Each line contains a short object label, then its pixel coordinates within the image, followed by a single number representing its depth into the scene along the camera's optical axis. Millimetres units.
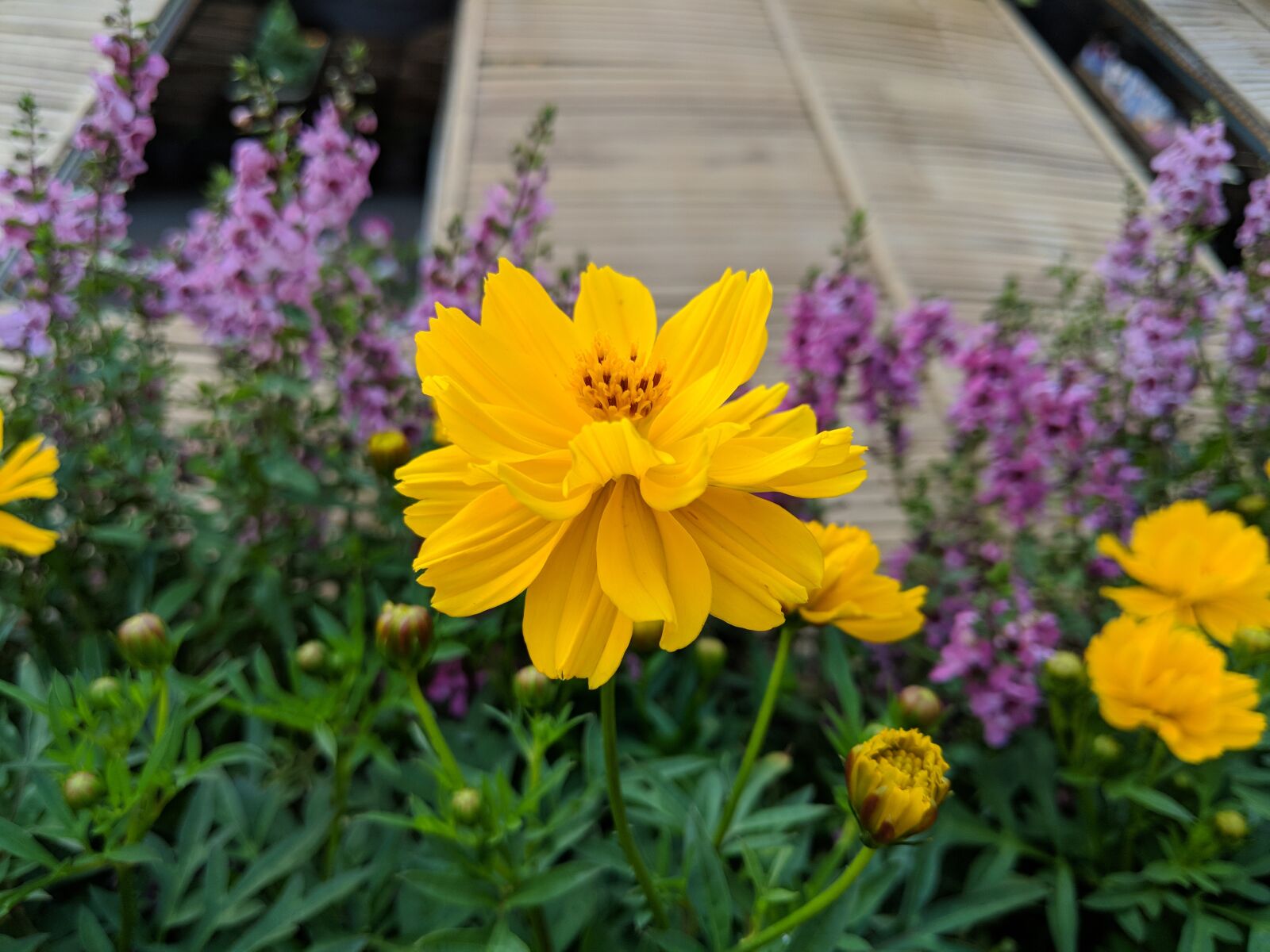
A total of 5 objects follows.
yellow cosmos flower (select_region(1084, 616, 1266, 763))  182
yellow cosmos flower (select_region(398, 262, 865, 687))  119
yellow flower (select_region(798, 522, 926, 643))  159
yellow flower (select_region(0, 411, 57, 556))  165
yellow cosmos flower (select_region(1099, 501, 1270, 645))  196
